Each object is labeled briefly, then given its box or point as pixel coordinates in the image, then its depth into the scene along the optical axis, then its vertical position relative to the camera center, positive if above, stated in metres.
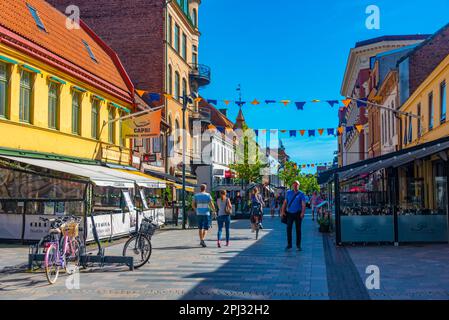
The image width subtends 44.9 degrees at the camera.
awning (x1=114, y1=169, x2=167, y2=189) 19.28 +0.57
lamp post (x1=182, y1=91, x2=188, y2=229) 22.72 -0.56
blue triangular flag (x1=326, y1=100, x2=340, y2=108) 23.14 +4.06
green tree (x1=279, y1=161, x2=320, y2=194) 95.38 +3.74
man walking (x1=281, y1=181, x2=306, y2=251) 13.61 -0.31
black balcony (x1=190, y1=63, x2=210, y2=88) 42.22 +9.62
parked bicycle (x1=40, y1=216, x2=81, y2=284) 9.01 -0.86
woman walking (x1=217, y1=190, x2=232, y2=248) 14.97 -0.37
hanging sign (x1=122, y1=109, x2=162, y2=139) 23.89 +3.24
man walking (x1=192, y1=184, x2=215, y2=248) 14.77 -0.34
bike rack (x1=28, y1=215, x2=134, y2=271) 10.08 -1.16
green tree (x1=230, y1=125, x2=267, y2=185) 50.38 +3.34
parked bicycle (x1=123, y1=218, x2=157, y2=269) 10.59 -0.99
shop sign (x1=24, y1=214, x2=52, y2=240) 15.11 -0.80
